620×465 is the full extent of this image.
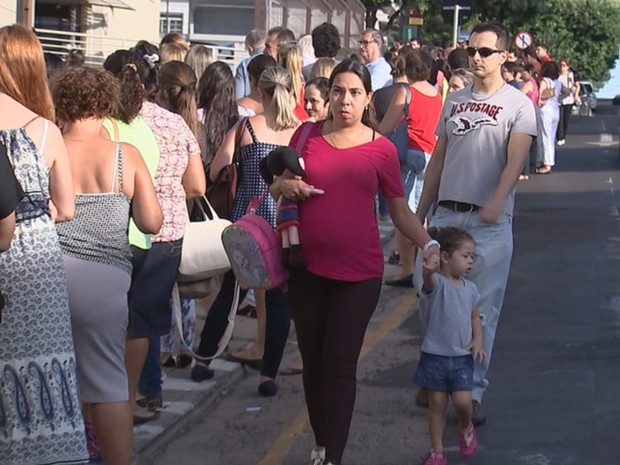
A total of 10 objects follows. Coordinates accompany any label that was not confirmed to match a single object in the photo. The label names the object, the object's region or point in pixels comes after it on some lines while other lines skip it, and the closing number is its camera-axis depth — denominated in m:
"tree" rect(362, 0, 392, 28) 45.41
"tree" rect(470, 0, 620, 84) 70.19
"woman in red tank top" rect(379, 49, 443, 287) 11.05
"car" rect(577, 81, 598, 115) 53.95
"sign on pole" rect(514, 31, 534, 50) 32.78
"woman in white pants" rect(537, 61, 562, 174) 21.47
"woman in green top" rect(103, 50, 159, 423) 6.19
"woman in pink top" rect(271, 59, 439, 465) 5.89
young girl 6.41
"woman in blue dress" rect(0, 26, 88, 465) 4.71
